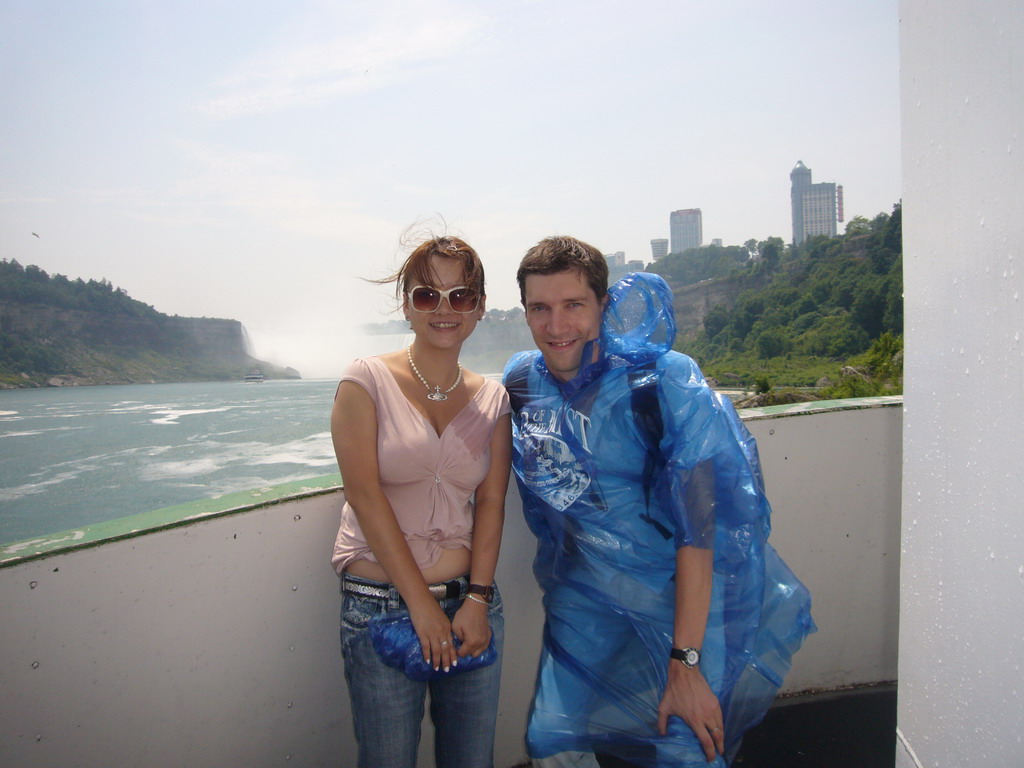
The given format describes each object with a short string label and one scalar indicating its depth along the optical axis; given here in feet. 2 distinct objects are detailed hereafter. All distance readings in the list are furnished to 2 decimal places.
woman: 4.11
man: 4.18
